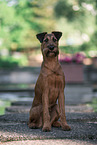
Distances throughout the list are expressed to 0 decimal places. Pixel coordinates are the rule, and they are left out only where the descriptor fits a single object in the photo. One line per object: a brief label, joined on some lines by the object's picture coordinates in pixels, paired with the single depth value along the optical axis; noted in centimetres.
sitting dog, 418
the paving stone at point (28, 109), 713
